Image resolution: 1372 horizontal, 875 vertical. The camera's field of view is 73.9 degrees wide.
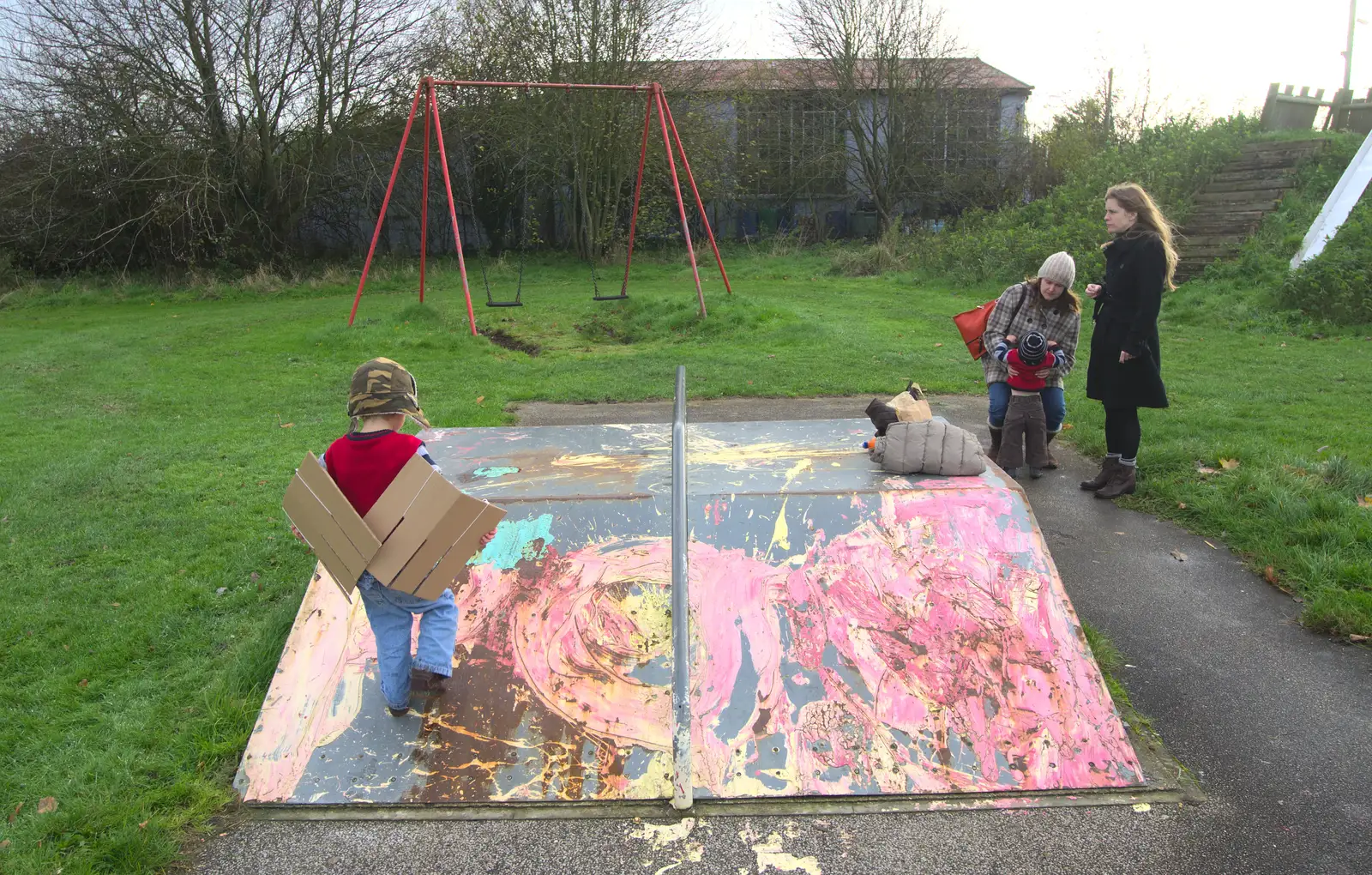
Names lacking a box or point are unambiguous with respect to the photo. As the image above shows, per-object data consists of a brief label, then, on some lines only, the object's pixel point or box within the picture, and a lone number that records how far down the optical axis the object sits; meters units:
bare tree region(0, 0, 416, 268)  18.14
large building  26.02
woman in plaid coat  5.59
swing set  10.95
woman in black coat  5.16
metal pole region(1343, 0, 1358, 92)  18.47
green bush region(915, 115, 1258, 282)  16.03
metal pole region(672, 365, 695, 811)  2.91
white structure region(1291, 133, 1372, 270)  12.94
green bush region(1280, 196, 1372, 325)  11.05
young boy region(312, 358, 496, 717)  3.15
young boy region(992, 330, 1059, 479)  5.62
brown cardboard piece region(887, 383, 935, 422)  4.91
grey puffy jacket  4.41
